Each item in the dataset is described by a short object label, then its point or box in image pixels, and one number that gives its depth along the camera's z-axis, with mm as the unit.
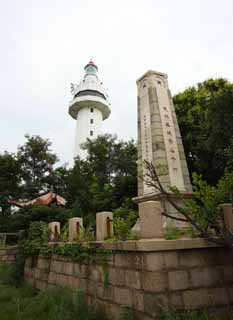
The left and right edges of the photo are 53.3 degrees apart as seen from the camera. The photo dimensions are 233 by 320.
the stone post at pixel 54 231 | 5672
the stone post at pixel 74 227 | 4815
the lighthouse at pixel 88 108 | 25812
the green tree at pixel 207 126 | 6883
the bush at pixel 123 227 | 3557
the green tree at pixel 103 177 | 11069
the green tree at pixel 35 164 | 16406
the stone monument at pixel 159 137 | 5719
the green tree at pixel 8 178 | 15069
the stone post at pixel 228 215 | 3212
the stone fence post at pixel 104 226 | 3977
